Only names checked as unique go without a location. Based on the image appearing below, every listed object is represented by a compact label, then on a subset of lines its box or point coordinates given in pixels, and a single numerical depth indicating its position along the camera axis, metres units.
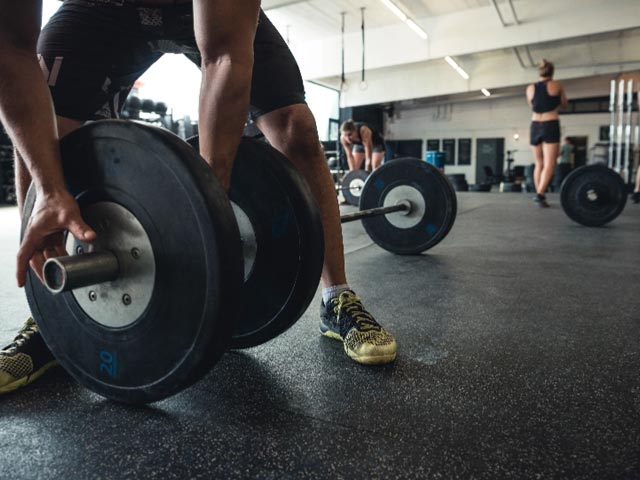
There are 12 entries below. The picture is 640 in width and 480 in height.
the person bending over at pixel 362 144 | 4.64
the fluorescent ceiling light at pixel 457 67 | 8.56
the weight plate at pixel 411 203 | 1.77
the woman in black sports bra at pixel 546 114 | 3.29
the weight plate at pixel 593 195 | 2.64
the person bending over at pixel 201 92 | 0.64
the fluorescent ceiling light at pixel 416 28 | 6.66
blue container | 8.51
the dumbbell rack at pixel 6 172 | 5.73
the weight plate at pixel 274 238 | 0.78
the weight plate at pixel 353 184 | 4.25
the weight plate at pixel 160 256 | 0.53
